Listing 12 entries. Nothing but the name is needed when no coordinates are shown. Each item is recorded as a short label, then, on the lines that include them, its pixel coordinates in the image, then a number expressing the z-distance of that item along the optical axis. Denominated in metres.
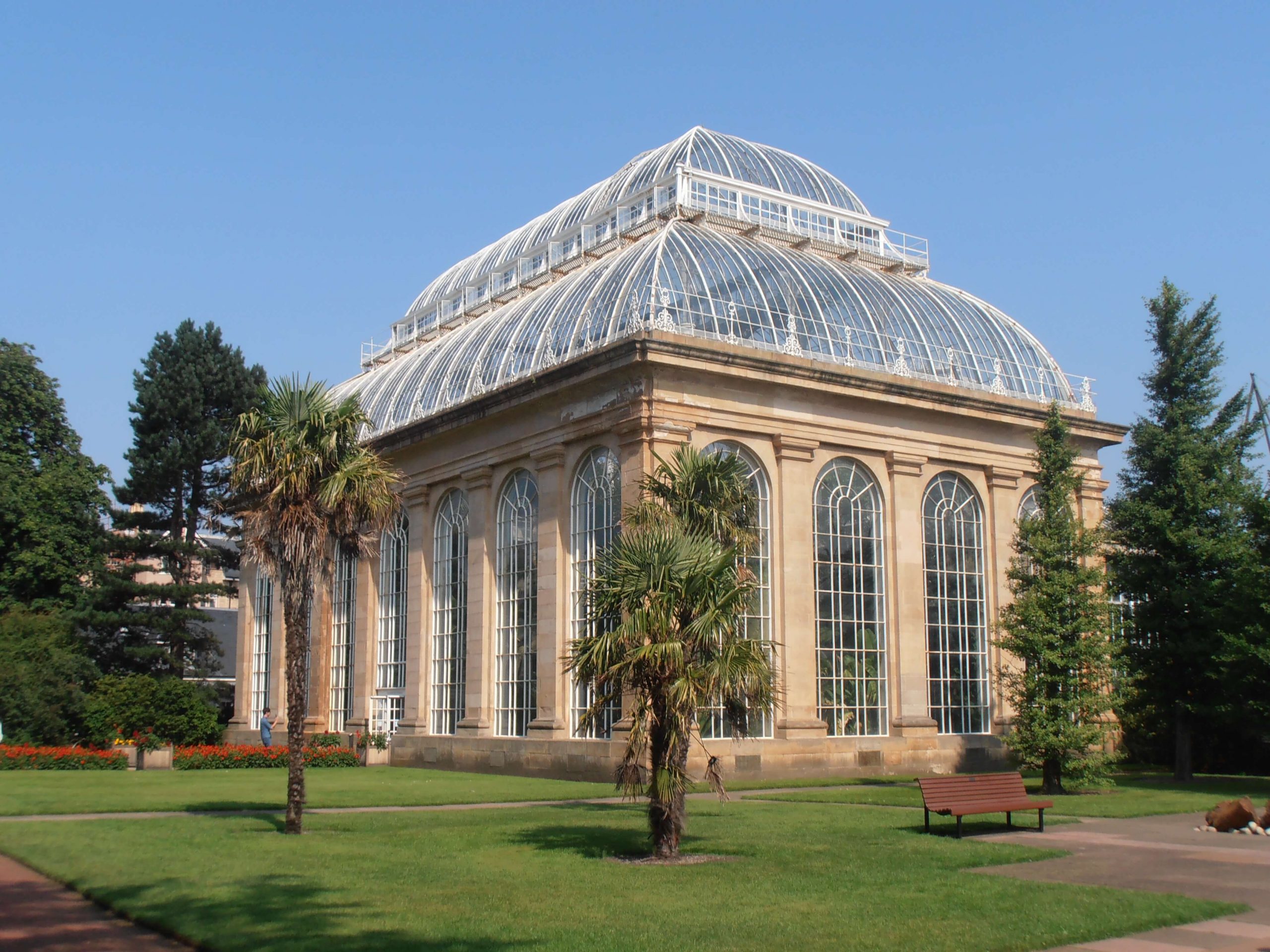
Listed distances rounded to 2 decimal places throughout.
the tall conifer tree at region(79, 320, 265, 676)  58.19
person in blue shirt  47.19
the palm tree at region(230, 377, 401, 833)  23.00
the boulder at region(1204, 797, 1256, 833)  21.34
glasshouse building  36.25
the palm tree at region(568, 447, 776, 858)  18.31
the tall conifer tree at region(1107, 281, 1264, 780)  35.28
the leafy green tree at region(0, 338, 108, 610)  55.88
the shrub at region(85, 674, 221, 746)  47.97
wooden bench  19.91
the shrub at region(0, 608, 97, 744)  46.84
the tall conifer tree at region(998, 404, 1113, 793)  30.14
